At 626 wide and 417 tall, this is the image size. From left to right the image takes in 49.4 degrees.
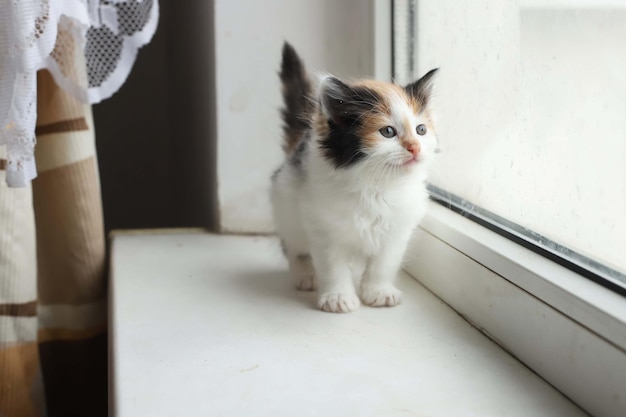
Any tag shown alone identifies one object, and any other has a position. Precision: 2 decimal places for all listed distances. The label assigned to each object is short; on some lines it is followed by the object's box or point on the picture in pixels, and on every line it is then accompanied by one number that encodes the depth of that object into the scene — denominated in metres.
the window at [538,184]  0.65
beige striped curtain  0.98
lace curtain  0.72
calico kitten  0.85
